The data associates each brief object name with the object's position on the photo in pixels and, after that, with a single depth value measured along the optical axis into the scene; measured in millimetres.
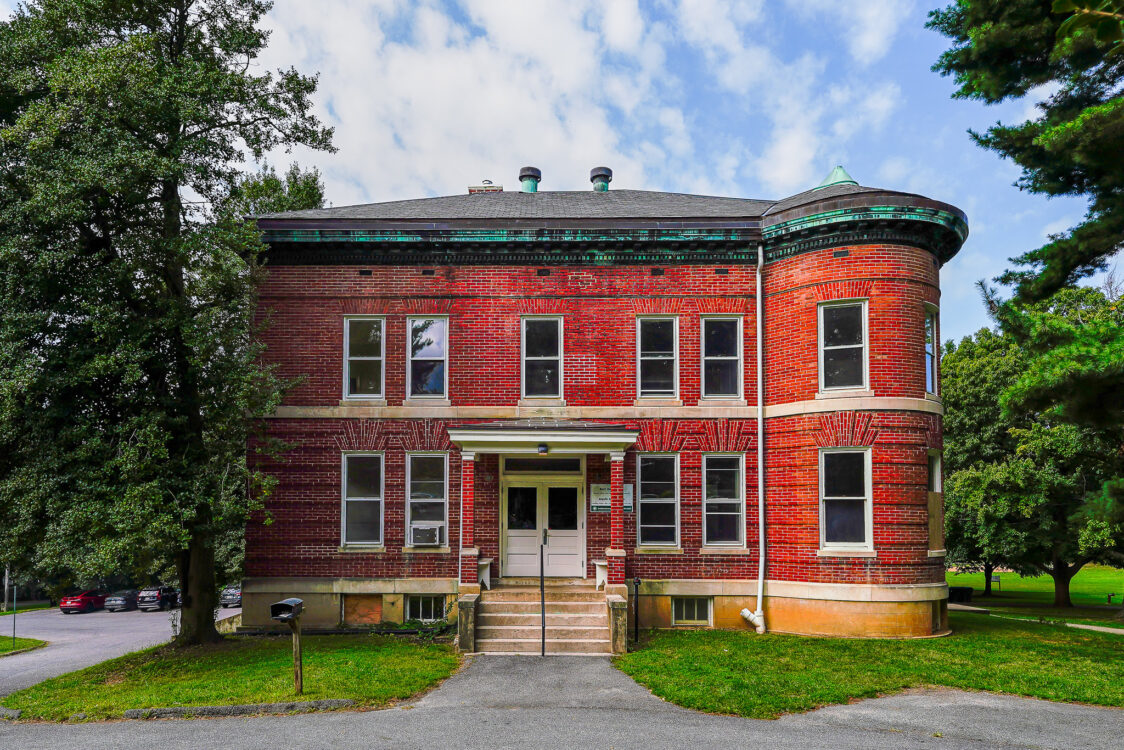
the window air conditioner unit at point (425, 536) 15906
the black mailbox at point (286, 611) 10297
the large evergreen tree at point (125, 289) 11820
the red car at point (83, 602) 35500
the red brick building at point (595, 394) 15078
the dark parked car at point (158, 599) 36156
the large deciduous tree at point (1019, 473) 25344
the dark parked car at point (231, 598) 36625
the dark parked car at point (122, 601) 36750
